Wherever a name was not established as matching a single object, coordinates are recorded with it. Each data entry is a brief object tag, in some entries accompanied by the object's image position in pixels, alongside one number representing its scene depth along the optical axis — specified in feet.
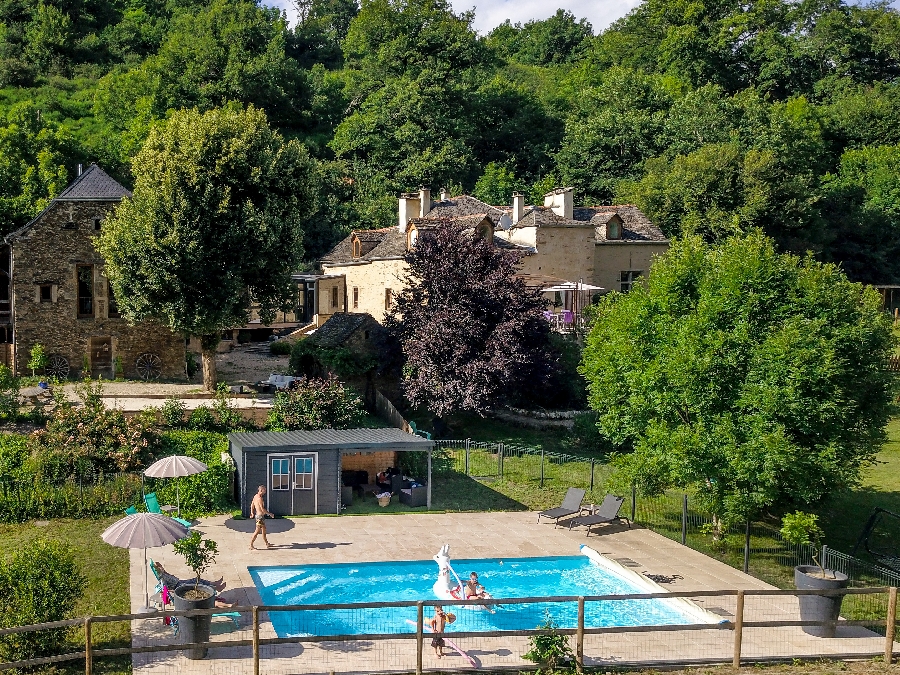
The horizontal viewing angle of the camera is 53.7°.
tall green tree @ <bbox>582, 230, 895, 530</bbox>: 67.56
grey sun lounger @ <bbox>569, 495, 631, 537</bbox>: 77.82
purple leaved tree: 107.55
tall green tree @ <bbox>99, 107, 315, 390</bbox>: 108.99
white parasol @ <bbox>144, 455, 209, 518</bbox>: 71.97
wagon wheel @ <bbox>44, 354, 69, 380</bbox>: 120.78
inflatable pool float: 57.63
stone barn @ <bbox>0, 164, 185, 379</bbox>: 118.83
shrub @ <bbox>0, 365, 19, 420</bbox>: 94.43
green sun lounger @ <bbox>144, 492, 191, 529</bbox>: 71.88
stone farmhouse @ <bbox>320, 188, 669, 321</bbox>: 147.84
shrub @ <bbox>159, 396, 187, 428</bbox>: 96.27
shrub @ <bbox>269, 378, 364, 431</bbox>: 97.60
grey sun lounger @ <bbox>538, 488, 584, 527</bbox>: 78.89
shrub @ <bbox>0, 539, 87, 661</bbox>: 46.09
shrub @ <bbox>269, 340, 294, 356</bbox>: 152.97
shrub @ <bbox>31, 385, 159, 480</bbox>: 81.61
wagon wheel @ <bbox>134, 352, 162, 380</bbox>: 123.34
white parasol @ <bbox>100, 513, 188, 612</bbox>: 53.93
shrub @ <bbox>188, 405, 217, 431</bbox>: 97.40
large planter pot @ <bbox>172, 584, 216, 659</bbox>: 47.01
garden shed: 78.74
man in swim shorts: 69.41
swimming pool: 57.11
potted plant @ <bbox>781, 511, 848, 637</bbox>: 52.16
